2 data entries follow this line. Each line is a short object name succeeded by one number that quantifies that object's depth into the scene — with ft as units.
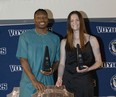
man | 7.85
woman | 8.00
